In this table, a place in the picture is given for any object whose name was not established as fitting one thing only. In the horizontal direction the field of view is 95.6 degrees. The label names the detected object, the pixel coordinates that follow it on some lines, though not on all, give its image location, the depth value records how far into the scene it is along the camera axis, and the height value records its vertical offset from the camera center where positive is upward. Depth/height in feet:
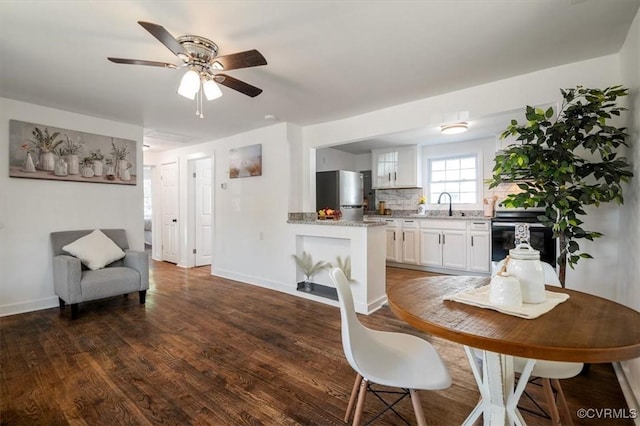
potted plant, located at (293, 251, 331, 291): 12.95 -2.79
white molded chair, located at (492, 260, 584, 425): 4.26 -2.52
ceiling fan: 5.89 +3.03
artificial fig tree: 6.14 +0.83
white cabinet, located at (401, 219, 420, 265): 17.25 -2.33
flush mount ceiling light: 13.08 +3.44
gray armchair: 9.86 -2.62
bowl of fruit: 14.12 -0.54
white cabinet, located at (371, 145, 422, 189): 18.47 +2.35
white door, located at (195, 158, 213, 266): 18.40 -0.51
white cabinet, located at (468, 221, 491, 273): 15.01 -2.31
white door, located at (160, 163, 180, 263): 19.15 -0.58
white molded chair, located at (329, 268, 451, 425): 3.97 -2.40
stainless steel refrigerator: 15.97 +0.60
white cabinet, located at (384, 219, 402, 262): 18.00 -2.36
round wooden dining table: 2.80 -1.40
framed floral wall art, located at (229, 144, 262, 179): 14.21 +2.12
